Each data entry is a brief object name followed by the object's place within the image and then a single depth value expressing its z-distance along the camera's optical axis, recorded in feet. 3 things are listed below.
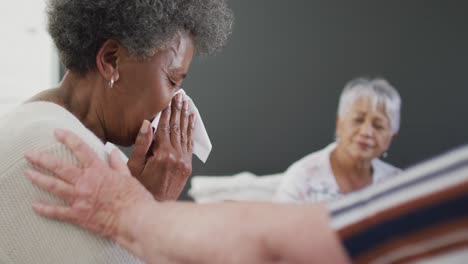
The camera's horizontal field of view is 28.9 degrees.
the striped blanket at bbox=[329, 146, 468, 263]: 1.93
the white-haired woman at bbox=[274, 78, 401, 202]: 7.64
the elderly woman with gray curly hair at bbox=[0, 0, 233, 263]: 3.54
